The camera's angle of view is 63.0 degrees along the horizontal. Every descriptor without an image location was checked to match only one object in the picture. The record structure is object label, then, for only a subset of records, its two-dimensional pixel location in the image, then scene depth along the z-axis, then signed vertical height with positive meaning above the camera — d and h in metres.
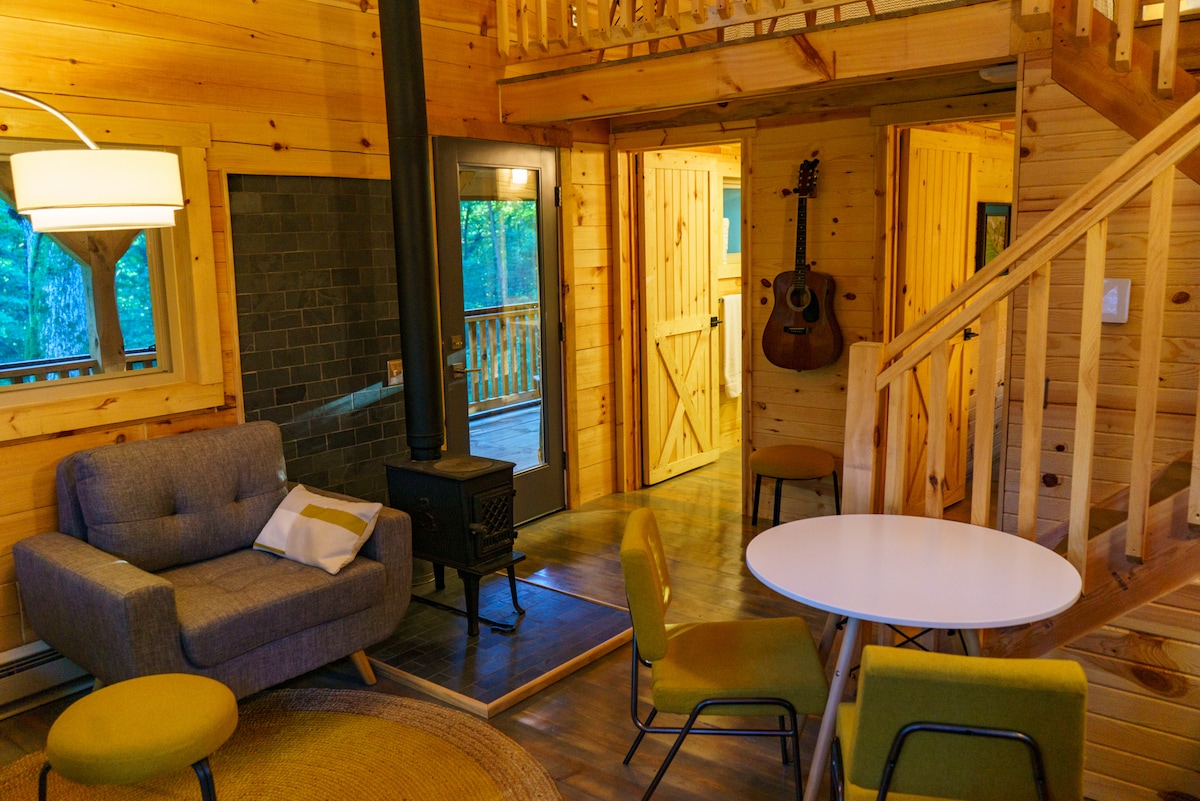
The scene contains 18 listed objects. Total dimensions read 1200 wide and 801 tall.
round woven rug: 2.77 -1.47
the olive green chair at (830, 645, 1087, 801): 1.73 -0.86
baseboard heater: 3.25 -1.37
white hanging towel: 6.68 -0.63
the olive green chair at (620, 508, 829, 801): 2.39 -1.05
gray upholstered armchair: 2.83 -0.99
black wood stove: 3.72 -0.98
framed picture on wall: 5.78 +0.11
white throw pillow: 3.30 -0.91
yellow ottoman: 2.25 -1.09
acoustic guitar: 4.73 -0.29
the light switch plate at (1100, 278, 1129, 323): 2.95 -0.17
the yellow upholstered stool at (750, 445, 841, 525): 4.62 -1.00
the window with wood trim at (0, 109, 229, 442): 3.37 -0.21
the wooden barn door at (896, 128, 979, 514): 4.70 +0.01
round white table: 2.11 -0.76
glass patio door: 4.64 -0.25
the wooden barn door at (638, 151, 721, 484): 5.74 -0.35
